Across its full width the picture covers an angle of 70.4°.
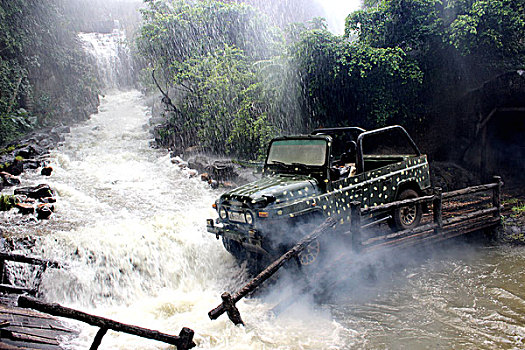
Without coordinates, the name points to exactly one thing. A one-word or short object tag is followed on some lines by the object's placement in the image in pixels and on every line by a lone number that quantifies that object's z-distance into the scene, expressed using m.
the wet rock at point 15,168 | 12.18
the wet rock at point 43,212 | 8.70
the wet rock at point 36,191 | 9.94
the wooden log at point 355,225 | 6.06
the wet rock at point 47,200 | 9.80
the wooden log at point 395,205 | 6.38
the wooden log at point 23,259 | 4.92
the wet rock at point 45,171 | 12.59
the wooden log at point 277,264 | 4.69
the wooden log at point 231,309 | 4.71
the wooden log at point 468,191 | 7.62
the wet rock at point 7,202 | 8.93
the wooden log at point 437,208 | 7.42
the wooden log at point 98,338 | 3.67
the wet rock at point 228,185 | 12.79
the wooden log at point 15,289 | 5.10
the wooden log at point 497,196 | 8.45
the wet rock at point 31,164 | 13.01
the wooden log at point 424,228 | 6.59
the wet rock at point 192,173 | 13.91
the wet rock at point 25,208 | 8.82
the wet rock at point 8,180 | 11.03
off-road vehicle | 5.82
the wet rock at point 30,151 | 13.86
